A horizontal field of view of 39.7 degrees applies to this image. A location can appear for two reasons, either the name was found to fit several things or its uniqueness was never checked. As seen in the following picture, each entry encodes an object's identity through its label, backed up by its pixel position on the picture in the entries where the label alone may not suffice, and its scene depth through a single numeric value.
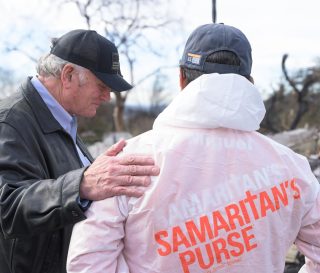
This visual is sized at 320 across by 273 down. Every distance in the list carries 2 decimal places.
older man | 1.43
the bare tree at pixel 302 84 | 17.29
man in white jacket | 1.34
